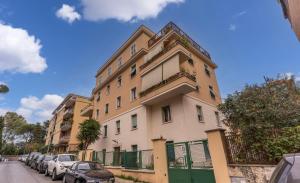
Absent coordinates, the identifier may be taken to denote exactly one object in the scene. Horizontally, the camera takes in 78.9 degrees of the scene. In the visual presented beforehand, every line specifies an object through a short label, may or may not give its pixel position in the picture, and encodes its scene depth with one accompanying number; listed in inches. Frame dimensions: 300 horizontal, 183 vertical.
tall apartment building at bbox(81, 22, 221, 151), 610.5
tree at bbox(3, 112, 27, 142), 2404.0
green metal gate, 322.7
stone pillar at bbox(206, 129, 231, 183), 285.0
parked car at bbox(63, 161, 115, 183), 350.2
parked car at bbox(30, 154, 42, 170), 876.2
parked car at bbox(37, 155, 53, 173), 685.9
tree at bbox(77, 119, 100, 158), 832.3
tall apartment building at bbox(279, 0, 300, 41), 186.8
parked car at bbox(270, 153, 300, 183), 82.3
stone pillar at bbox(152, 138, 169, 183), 393.7
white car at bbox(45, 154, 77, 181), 531.8
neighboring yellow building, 1534.3
